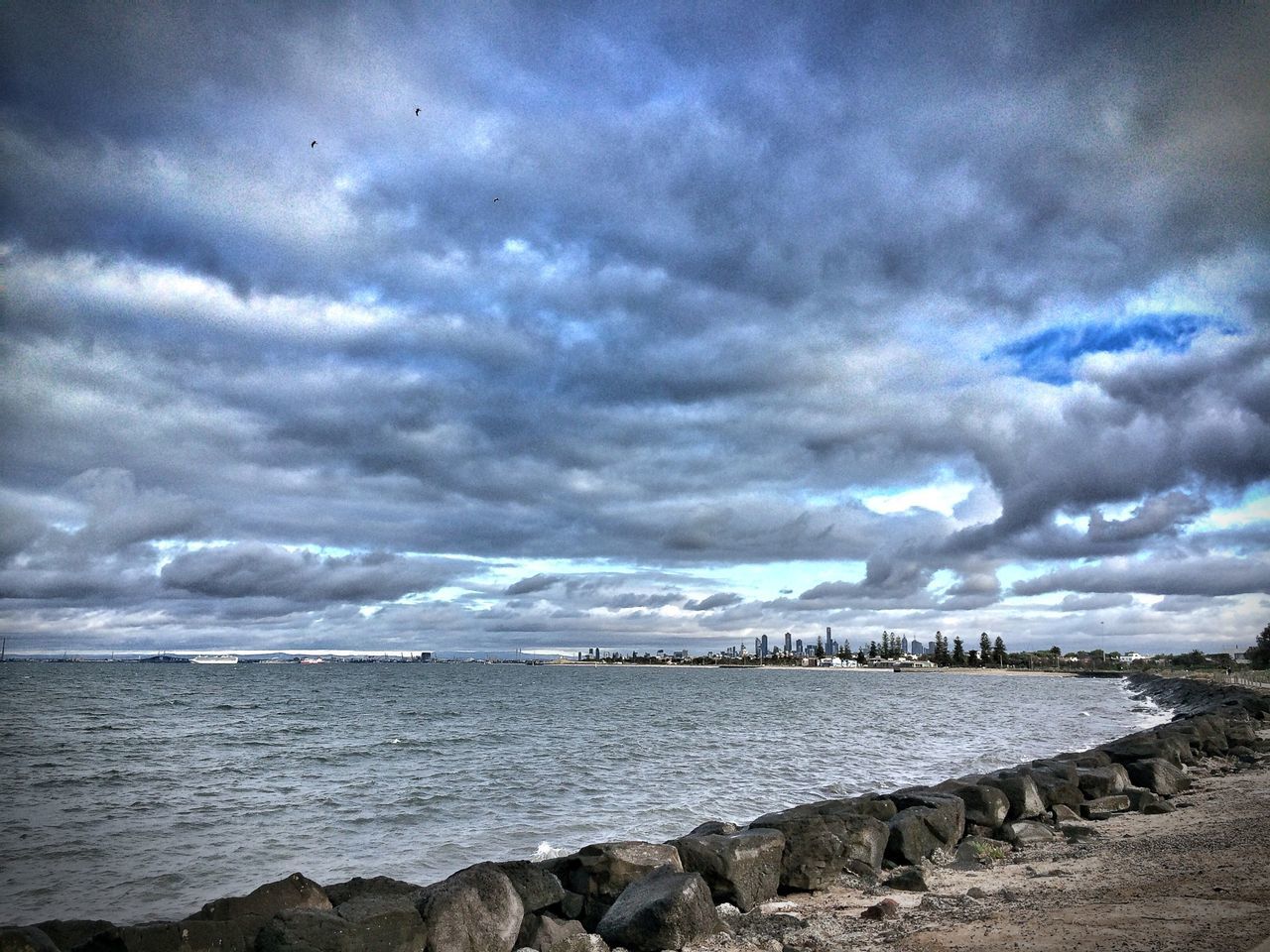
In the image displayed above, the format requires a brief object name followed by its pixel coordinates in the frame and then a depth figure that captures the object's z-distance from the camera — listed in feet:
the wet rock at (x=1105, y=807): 50.52
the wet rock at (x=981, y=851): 40.19
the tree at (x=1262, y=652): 347.77
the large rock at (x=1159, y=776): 56.95
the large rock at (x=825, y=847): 35.73
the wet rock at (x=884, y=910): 29.99
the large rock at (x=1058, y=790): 51.03
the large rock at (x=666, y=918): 28.04
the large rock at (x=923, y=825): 40.14
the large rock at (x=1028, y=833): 43.88
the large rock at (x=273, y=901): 26.55
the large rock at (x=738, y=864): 32.83
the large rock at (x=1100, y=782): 53.72
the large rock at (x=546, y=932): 28.50
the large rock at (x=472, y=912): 26.99
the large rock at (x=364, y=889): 31.55
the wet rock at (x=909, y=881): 35.00
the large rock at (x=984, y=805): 45.96
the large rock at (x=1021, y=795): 48.34
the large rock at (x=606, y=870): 33.01
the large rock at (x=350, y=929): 24.23
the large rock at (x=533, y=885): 30.91
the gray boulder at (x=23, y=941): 21.39
